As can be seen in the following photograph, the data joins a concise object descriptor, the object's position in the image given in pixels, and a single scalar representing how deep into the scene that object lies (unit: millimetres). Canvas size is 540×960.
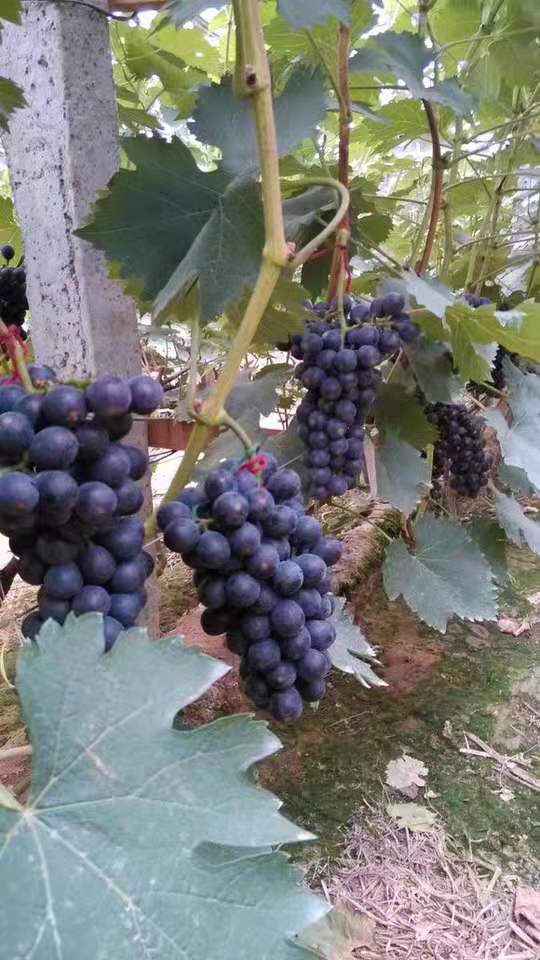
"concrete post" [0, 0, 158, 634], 965
